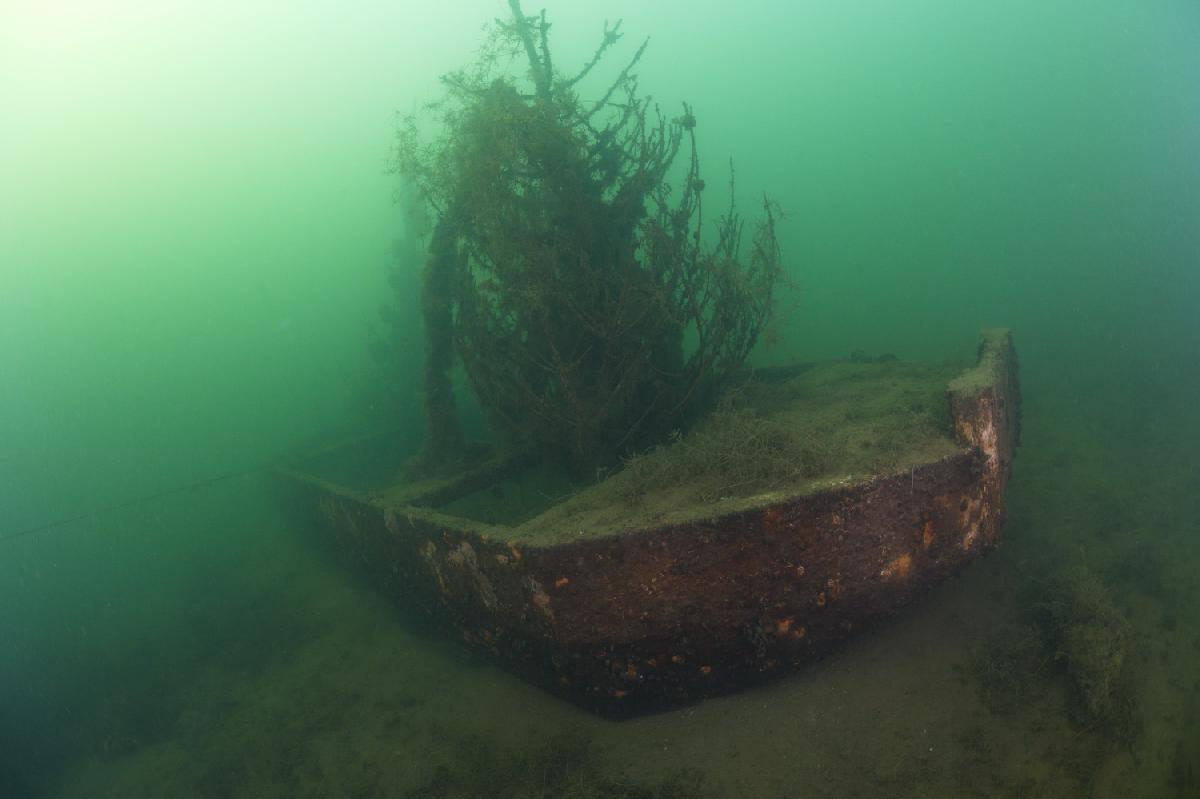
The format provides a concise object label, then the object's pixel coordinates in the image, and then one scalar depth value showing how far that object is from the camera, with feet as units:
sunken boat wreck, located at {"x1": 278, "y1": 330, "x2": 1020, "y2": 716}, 12.63
